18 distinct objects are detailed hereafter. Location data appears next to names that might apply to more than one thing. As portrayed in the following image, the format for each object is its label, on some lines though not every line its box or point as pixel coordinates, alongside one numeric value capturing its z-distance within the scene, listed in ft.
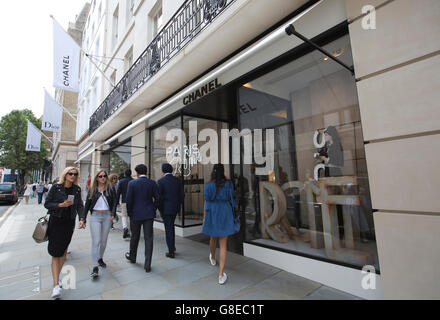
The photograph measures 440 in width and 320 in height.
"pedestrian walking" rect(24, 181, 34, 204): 60.75
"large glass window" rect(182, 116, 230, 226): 25.91
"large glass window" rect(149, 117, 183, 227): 28.68
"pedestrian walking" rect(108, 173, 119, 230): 24.68
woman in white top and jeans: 13.56
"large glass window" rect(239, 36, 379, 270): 11.89
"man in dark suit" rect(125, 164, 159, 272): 14.28
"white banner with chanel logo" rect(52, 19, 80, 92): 33.78
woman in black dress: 10.99
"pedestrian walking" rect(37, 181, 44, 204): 60.75
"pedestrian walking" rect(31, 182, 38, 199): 91.28
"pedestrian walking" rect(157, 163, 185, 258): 16.75
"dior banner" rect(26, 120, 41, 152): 64.08
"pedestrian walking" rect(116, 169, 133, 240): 21.26
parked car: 58.75
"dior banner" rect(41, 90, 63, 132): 50.15
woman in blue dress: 12.69
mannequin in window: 12.72
